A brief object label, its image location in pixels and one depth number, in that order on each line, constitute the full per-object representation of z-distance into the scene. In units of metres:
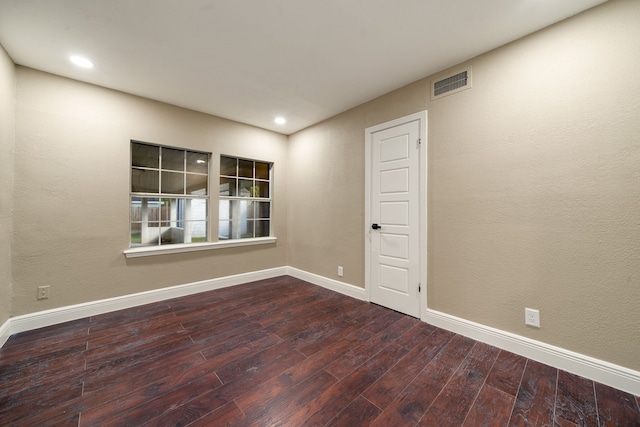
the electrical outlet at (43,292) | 2.52
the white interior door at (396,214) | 2.69
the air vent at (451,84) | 2.35
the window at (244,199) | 3.95
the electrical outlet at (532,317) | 1.95
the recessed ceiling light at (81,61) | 2.32
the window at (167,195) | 3.21
